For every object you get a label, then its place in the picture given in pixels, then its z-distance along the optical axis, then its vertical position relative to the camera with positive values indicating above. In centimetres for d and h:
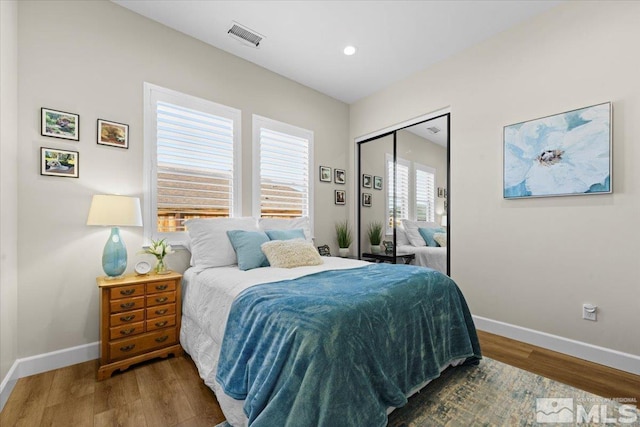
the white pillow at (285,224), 321 -12
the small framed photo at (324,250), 407 -52
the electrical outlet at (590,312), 232 -80
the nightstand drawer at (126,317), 208 -78
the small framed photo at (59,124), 218 +69
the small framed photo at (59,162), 217 +39
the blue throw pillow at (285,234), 294 -22
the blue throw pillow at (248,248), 252 -31
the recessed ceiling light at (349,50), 315 +182
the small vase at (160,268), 246 -47
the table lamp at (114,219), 215 -4
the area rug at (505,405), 161 -116
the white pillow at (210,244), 257 -28
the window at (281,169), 348 +57
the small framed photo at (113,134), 242 +69
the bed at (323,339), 120 -66
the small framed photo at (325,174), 420 +59
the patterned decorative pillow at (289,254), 252 -37
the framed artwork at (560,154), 227 +52
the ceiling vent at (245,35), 283 +182
